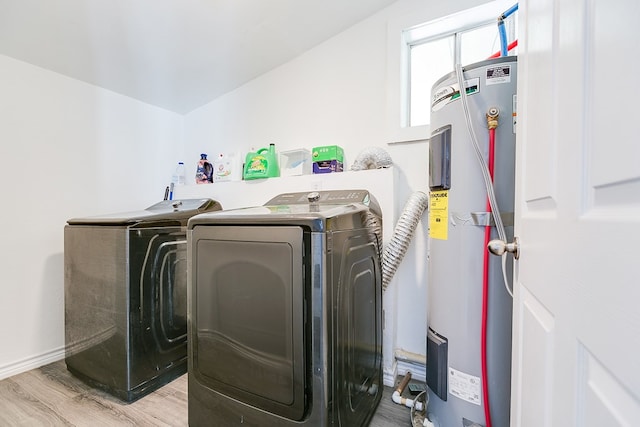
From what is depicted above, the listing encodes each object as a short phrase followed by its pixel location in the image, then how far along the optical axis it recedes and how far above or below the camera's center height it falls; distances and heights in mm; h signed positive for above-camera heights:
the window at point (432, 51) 1719 +1061
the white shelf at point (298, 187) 1709 +153
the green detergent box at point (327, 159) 1948 +347
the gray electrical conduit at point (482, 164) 1027 +165
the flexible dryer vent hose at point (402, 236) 1586 -164
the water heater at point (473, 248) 1055 -168
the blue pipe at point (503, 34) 1191 +758
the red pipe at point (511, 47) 1149 +678
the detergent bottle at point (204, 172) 2619 +340
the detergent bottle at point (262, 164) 2207 +352
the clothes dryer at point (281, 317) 982 -433
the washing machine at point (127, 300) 1514 -546
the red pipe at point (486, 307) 1054 -385
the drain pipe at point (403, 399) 1423 -1029
